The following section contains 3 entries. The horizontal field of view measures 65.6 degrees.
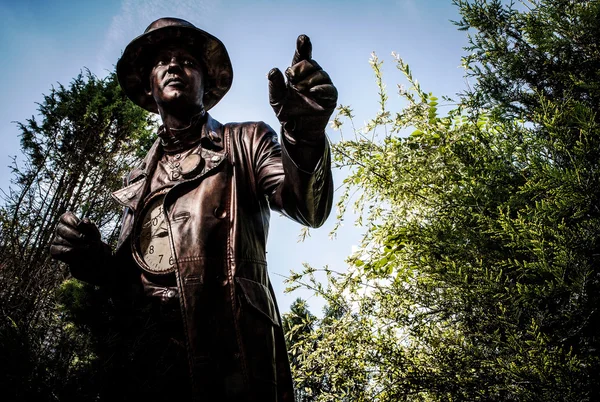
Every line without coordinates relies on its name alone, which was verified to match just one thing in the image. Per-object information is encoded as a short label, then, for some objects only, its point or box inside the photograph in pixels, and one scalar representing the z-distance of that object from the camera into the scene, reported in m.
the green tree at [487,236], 3.24
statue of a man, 1.68
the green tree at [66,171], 7.85
